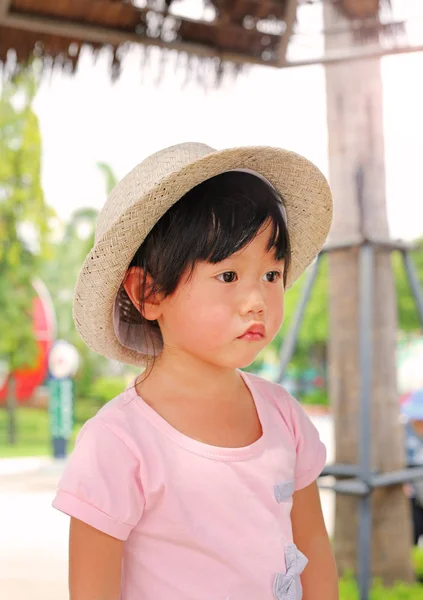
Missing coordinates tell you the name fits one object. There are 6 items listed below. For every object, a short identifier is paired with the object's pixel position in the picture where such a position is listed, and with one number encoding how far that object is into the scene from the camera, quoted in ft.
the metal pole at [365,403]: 8.13
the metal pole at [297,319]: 9.18
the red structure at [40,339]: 45.01
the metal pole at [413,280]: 8.93
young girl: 3.33
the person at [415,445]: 12.07
